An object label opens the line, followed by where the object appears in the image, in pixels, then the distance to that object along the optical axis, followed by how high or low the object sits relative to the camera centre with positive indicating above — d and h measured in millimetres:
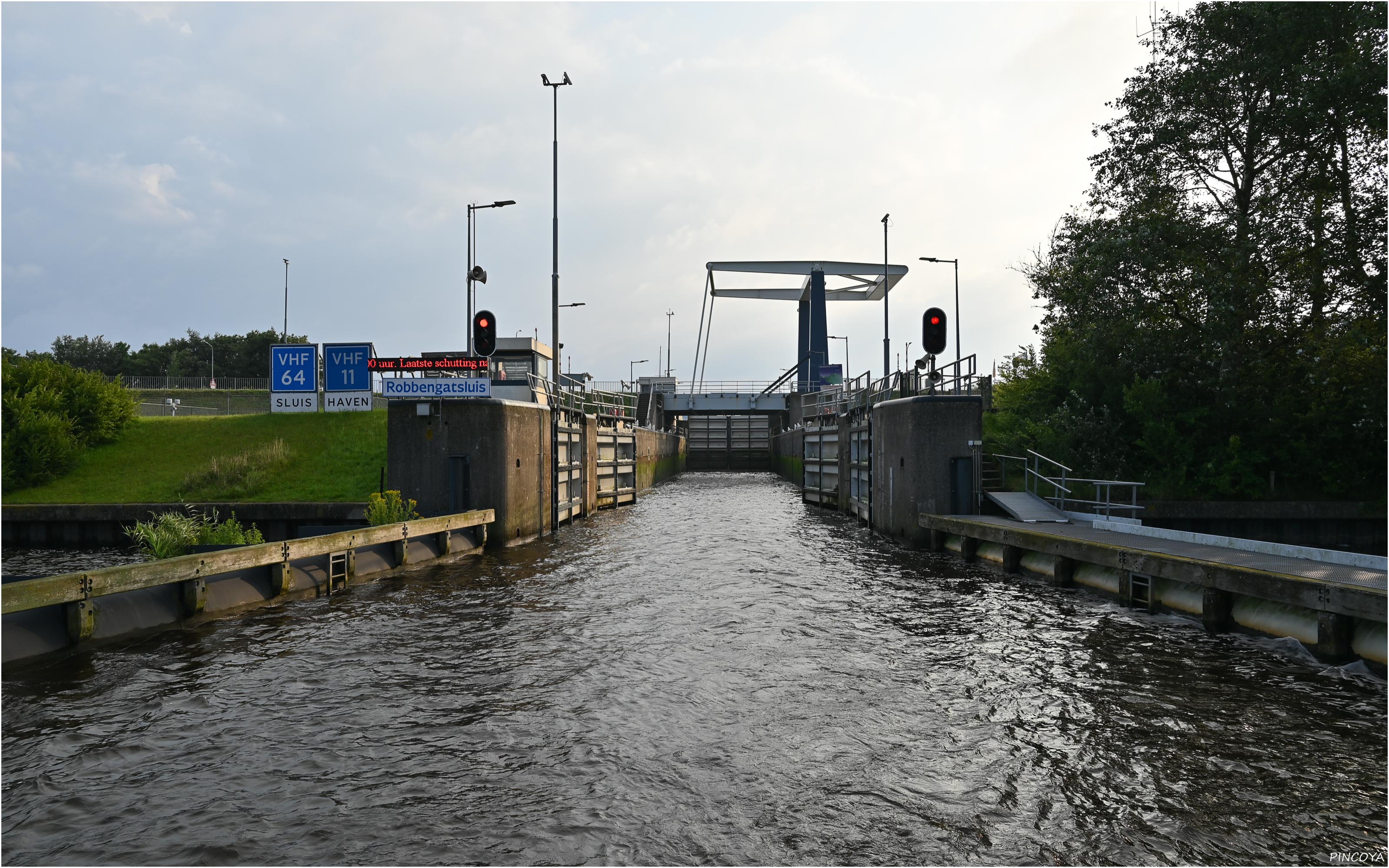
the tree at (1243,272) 21547 +4658
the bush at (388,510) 16781 -1459
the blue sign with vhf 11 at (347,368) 25516 +2256
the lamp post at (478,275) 26578 +5403
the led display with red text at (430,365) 19453 +1823
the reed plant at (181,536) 12117 -1510
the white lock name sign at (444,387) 19234 +1241
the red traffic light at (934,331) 17641 +2353
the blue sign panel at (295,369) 25578 +2234
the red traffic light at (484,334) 18875 +2462
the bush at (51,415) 26703 +888
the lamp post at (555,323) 23391 +3690
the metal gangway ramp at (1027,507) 17188 -1526
